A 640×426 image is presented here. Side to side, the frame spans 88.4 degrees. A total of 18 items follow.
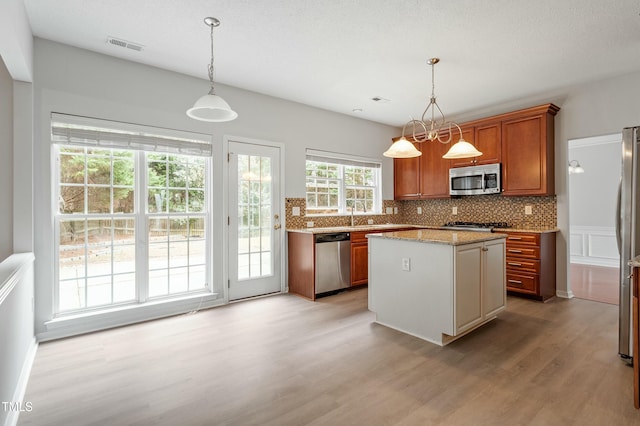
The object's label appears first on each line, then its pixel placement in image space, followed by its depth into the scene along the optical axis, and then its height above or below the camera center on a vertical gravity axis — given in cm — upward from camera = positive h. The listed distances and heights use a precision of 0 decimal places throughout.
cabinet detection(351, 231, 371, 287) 479 -69
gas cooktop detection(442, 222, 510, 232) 498 -22
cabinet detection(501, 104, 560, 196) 436 +82
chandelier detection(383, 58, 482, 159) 314 +60
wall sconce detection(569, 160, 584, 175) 618 +83
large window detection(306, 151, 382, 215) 523 +46
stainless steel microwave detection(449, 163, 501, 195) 483 +49
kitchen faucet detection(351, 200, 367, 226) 562 +9
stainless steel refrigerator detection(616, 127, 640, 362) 245 -9
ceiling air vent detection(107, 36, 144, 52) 305 +160
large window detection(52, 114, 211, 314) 323 -3
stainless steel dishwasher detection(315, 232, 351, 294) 440 -68
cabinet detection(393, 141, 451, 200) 558 +67
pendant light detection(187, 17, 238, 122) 241 +81
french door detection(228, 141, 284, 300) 426 -11
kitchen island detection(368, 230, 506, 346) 281 -66
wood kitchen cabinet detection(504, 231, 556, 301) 418 -69
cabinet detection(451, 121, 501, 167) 482 +107
